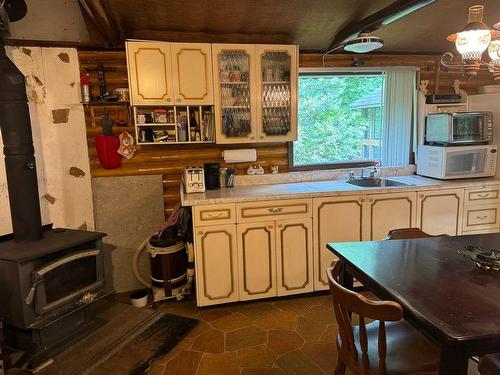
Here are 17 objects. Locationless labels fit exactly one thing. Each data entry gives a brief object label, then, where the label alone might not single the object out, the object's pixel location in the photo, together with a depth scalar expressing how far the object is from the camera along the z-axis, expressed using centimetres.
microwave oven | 342
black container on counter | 319
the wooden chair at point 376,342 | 131
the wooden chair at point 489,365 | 119
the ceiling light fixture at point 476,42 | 163
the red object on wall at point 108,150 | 309
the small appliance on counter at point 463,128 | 342
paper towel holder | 328
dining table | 114
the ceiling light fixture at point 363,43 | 277
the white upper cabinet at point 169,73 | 286
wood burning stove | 219
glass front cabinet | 306
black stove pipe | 233
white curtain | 372
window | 368
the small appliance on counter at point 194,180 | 304
